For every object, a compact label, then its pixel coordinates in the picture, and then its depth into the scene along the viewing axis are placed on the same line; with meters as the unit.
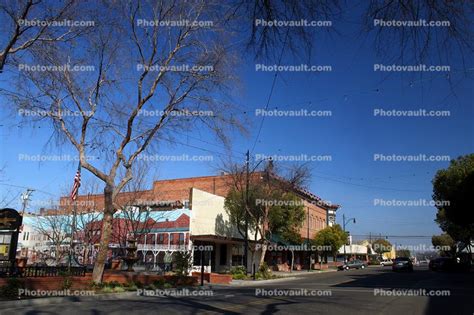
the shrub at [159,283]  21.03
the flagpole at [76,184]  26.83
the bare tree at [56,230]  35.83
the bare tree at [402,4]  4.13
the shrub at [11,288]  14.34
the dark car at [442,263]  48.66
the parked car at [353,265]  62.25
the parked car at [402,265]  46.84
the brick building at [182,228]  35.59
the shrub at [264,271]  33.09
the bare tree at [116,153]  19.30
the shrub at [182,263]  24.75
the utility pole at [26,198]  47.27
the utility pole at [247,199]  33.78
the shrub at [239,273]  31.50
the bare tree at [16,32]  12.93
